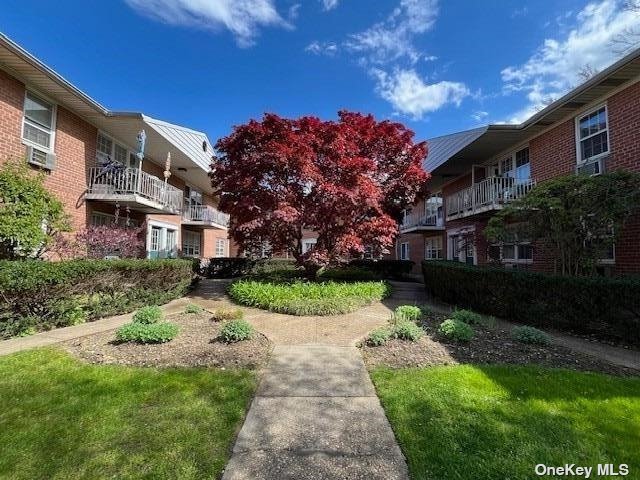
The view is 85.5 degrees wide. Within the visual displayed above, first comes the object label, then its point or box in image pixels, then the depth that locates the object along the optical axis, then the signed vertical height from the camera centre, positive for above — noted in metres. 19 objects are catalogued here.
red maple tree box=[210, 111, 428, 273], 9.89 +2.17
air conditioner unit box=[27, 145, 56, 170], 9.41 +2.68
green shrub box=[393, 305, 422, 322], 7.42 -1.21
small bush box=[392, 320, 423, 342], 5.82 -1.27
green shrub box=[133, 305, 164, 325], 6.41 -1.16
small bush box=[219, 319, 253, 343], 5.85 -1.30
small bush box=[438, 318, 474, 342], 5.77 -1.23
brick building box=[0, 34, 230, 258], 8.97 +3.59
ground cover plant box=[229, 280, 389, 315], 8.70 -1.11
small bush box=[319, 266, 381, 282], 15.17 -0.83
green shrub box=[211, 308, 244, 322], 7.57 -1.34
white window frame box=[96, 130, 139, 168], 12.67 +4.29
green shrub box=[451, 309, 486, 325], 6.99 -1.21
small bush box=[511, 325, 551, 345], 5.89 -1.33
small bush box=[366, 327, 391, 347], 5.76 -1.35
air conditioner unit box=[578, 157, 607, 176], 9.51 +2.64
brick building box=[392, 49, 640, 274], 8.68 +3.54
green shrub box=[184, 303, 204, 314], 8.41 -1.33
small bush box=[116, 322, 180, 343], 5.75 -1.33
